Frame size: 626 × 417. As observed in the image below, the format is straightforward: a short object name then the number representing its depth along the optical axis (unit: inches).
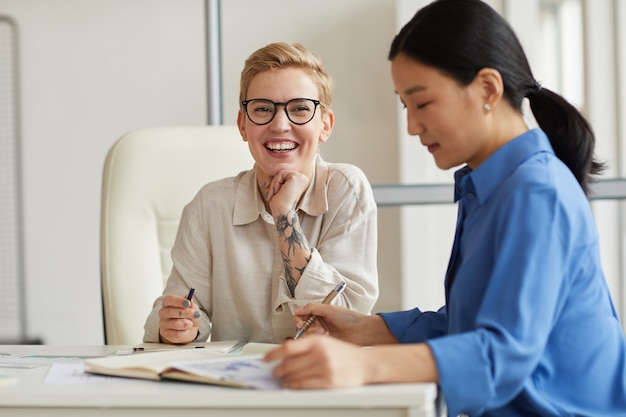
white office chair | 84.0
